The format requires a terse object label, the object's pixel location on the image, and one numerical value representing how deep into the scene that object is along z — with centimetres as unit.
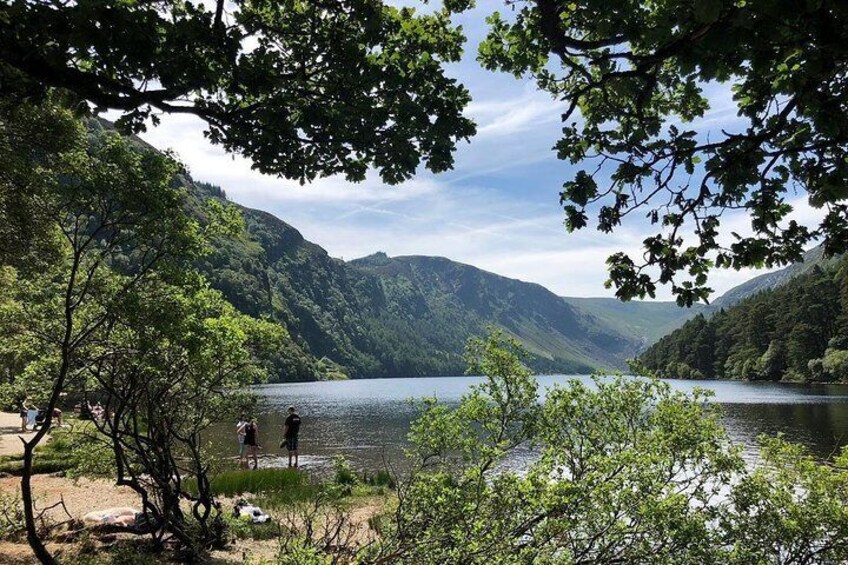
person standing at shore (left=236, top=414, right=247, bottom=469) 2769
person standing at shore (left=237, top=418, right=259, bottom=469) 2690
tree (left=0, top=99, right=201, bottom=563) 943
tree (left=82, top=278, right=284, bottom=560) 992
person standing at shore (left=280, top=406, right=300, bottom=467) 2817
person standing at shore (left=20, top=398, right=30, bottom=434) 3093
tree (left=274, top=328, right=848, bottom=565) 762
